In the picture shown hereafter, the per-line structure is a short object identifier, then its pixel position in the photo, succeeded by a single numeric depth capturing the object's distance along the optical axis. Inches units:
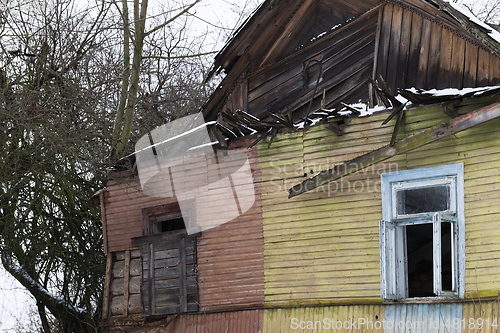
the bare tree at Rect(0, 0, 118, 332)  1160.8
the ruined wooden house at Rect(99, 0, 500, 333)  589.0
